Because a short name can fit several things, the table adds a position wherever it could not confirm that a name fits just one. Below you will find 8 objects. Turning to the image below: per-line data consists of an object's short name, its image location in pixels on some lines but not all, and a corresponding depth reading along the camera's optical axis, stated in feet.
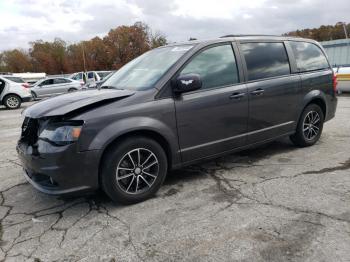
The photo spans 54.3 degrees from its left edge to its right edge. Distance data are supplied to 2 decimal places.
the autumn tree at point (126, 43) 217.36
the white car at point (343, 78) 44.60
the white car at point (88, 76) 80.07
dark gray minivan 11.18
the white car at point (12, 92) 50.72
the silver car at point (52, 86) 72.26
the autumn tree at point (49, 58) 256.93
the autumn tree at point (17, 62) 267.18
